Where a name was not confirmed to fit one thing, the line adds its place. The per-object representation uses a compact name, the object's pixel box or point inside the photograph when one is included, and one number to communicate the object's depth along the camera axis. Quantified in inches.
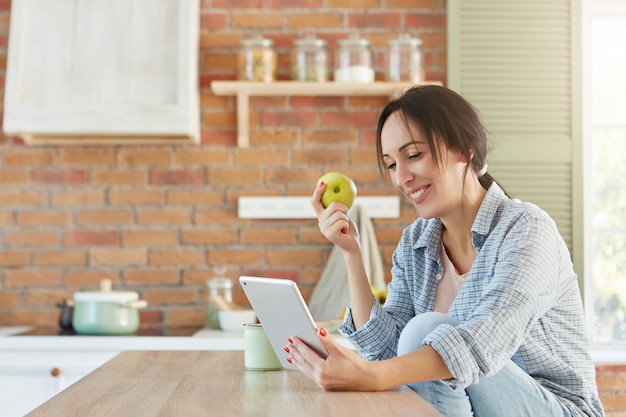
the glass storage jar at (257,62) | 128.3
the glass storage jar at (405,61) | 129.3
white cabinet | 110.0
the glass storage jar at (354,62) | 128.0
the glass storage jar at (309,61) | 129.2
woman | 55.2
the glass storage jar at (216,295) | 126.0
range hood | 123.2
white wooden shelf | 127.0
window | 134.9
